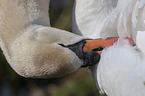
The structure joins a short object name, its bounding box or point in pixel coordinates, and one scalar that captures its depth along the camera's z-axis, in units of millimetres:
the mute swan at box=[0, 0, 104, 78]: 4582
